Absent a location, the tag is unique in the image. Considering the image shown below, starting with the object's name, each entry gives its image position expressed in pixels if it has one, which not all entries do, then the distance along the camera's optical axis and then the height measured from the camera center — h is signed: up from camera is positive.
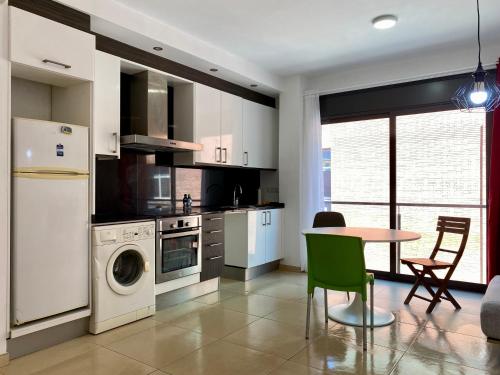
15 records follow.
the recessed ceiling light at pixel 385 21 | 3.35 +1.55
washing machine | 2.89 -0.72
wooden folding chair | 3.49 -0.72
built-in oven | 3.41 -0.57
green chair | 2.62 -0.56
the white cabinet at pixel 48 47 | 2.48 +1.03
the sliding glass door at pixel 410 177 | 4.17 +0.15
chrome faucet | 5.07 -0.06
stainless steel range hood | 3.70 +0.81
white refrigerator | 2.46 -0.21
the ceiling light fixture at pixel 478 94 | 2.64 +0.85
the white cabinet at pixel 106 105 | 3.19 +0.75
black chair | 3.98 -0.34
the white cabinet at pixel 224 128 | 4.20 +0.77
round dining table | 3.02 -1.07
